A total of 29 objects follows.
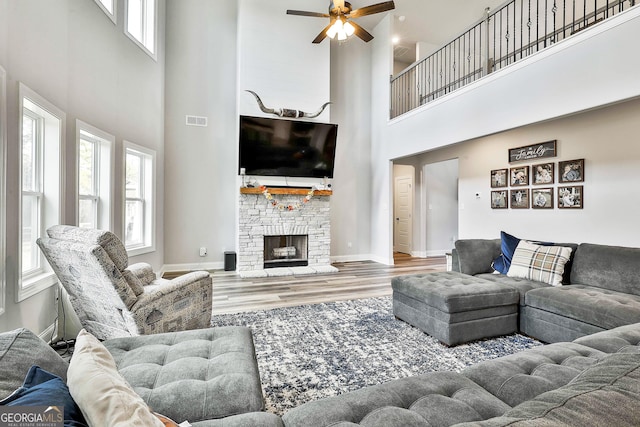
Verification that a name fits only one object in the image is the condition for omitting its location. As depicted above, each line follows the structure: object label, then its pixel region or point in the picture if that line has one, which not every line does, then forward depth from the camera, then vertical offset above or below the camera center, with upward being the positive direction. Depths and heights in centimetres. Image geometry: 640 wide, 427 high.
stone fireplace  548 -42
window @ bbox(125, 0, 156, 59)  436 +289
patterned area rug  202 -116
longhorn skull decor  535 +187
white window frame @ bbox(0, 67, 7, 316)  205 +27
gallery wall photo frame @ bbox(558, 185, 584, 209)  412 +22
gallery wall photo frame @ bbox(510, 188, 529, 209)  484 +23
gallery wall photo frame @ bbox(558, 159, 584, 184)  412 +60
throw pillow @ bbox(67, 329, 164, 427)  62 -41
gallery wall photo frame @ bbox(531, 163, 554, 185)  451 +61
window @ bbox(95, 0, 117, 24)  345 +246
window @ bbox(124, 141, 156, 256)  450 +17
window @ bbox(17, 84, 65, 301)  250 +26
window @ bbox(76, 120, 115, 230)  345 +38
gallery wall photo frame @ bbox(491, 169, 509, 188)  520 +62
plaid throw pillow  295 -51
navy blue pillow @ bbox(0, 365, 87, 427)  63 -42
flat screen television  539 +123
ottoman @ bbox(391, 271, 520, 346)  255 -86
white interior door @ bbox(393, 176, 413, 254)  770 -5
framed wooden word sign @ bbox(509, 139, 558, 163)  449 +98
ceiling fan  354 +243
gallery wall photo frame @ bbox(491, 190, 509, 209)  518 +23
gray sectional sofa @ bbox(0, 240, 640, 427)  67 -69
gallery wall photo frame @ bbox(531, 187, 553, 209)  450 +23
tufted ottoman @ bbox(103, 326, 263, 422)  108 -69
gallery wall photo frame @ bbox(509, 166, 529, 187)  485 +62
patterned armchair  193 -57
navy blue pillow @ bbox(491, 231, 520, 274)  338 -46
